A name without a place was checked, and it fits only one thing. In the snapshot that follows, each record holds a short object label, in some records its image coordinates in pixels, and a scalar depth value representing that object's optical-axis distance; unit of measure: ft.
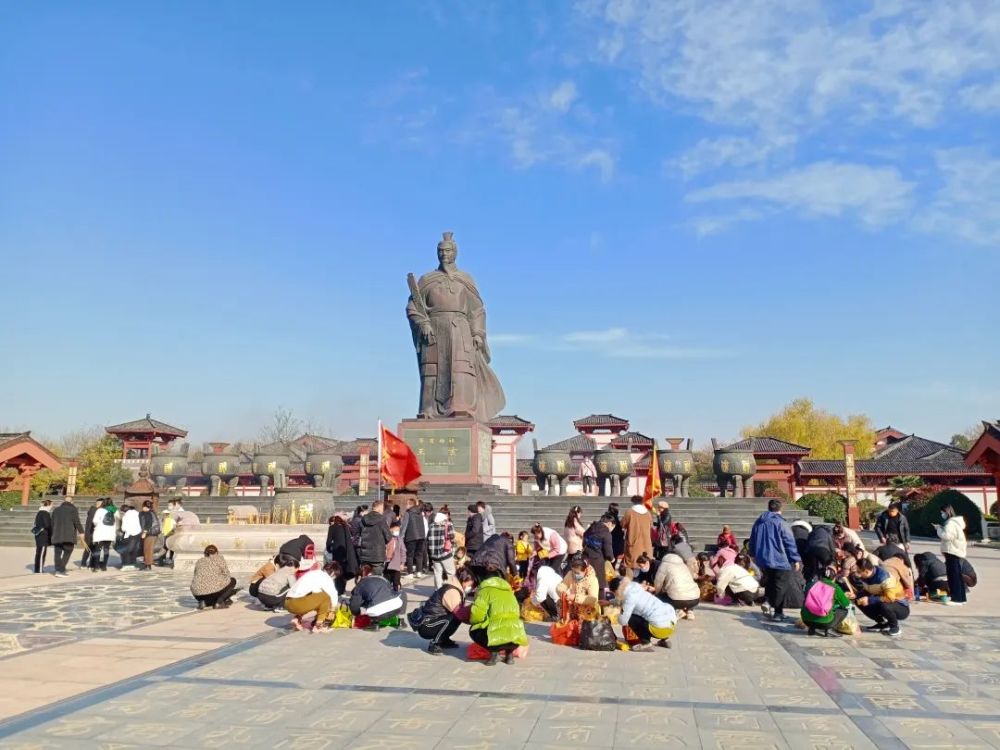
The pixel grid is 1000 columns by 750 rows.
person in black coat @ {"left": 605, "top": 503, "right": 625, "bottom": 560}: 34.73
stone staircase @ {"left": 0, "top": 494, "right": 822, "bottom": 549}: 61.21
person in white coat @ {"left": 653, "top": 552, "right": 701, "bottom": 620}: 27.07
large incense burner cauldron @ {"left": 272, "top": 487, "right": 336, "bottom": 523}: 49.90
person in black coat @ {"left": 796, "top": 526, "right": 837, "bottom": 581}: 30.96
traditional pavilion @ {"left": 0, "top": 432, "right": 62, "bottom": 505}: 87.61
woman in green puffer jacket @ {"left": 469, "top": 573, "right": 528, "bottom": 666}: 20.61
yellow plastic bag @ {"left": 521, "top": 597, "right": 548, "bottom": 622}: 28.94
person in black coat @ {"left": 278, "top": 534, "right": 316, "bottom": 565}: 31.40
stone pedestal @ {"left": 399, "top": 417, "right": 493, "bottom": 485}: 68.13
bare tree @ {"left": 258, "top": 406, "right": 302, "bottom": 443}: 200.50
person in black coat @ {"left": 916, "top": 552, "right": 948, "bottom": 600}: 34.68
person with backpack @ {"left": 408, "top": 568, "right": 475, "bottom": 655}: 22.33
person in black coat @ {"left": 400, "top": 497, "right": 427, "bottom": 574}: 40.14
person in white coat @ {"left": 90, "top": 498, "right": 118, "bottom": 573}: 44.60
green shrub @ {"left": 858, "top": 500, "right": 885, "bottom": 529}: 96.07
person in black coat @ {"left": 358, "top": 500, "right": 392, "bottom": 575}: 33.65
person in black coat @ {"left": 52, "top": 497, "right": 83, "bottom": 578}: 44.01
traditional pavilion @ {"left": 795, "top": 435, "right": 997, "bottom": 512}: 121.29
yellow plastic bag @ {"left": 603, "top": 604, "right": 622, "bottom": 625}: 24.95
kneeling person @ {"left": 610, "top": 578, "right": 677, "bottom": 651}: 23.03
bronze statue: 71.61
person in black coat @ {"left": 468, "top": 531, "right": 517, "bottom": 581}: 21.94
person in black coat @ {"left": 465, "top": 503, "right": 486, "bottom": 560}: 34.91
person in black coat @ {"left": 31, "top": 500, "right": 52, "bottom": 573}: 44.34
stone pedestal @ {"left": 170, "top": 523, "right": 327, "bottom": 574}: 43.75
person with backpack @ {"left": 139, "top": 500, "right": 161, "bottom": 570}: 46.19
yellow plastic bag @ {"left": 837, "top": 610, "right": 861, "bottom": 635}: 25.32
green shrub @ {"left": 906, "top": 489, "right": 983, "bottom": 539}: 76.33
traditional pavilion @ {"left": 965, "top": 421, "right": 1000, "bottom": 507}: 69.15
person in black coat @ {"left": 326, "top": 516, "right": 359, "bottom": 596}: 33.71
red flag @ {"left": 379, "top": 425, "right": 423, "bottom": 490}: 43.62
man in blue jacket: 28.73
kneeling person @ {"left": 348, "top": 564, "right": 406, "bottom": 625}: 26.22
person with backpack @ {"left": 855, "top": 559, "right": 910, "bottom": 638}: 25.67
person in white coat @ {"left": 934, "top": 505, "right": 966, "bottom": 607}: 32.87
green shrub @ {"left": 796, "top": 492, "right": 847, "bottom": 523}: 81.82
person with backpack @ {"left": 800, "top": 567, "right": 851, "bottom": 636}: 25.11
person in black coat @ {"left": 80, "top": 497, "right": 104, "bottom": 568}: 44.80
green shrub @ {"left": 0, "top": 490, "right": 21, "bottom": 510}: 89.98
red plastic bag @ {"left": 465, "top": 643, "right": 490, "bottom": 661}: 21.48
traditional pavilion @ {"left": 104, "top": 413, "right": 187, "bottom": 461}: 146.82
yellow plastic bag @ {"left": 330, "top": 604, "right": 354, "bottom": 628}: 27.04
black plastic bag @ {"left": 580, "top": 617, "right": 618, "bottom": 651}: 22.90
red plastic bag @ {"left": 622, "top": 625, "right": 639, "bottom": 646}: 23.49
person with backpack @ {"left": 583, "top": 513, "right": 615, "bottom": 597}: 29.12
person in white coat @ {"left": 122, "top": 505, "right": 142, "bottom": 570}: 46.29
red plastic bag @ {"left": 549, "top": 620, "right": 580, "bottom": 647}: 24.02
